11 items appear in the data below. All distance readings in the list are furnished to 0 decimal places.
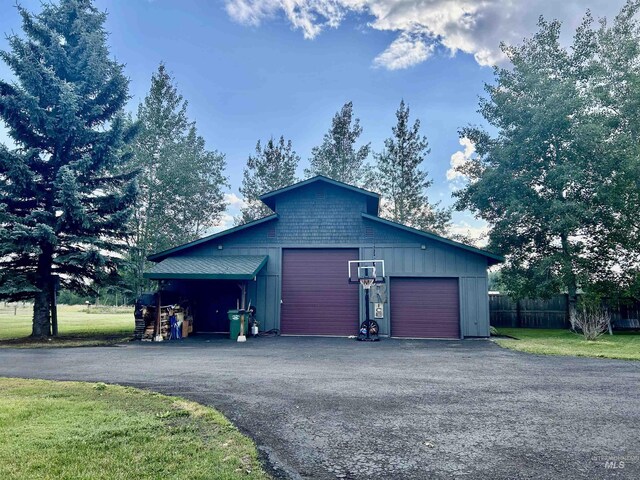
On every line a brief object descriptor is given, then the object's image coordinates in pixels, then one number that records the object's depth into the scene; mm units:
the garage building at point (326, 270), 14133
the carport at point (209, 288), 13922
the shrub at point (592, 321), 12805
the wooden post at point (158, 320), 12975
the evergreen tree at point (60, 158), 13062
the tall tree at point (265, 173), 32219
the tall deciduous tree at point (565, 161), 16844
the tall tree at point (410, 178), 27781
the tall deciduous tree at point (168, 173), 22156
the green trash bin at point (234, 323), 13117
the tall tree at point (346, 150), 30281
